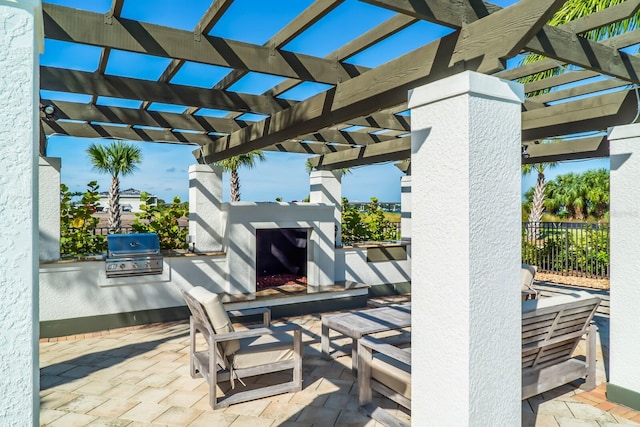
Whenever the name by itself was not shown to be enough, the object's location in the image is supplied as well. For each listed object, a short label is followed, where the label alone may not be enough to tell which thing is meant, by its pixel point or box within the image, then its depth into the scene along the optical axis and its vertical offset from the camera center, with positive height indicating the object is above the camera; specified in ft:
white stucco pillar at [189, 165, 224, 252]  25.95 +0.29
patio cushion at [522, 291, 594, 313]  12.54 -2.71
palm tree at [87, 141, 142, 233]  47.01 +6.03
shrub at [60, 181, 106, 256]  24.17 -0.57
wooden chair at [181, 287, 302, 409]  13.39 -4.70
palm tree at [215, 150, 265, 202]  59.62 +7.27
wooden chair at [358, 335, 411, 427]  11.94 -4.93
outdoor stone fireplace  24.70 -1.83
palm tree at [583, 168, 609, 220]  98.94 +5.29
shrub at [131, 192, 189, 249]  26.81 -0.54
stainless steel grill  22.03 -2.22
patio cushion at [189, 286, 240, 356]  13.57 -3.37
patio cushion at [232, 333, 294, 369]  14.03 -4.71
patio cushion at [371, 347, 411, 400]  12.05 -4.74
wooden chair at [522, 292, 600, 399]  12.42 -3.94
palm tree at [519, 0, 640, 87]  22.63 +11.48
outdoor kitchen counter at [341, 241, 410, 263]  30.71 -2.72
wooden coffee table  15.11 -4.12
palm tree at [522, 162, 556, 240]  62.20 +3.55
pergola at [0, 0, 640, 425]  4.68 +1.87
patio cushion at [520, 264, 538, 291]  23.58 -3.54
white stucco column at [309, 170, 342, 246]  31.81 +1.84
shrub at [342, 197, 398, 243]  35.63 -0.90
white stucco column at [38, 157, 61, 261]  21.58 +0.32
